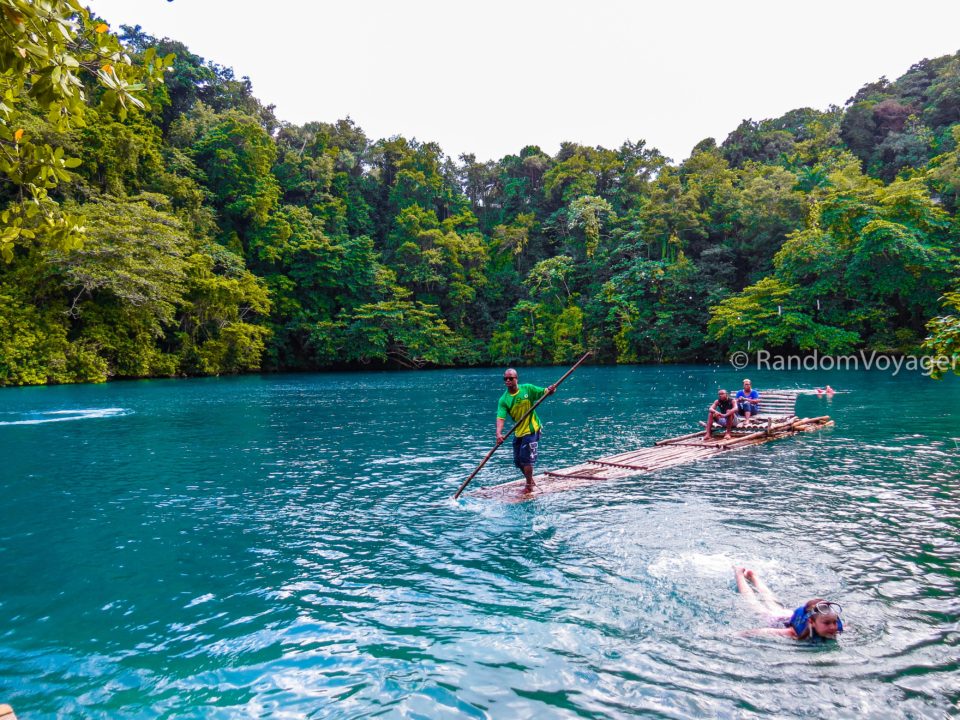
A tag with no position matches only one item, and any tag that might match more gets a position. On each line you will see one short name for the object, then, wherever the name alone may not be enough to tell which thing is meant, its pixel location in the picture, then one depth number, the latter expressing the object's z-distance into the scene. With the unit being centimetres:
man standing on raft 981
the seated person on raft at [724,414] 1524
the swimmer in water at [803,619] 514
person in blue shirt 1667
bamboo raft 1063
